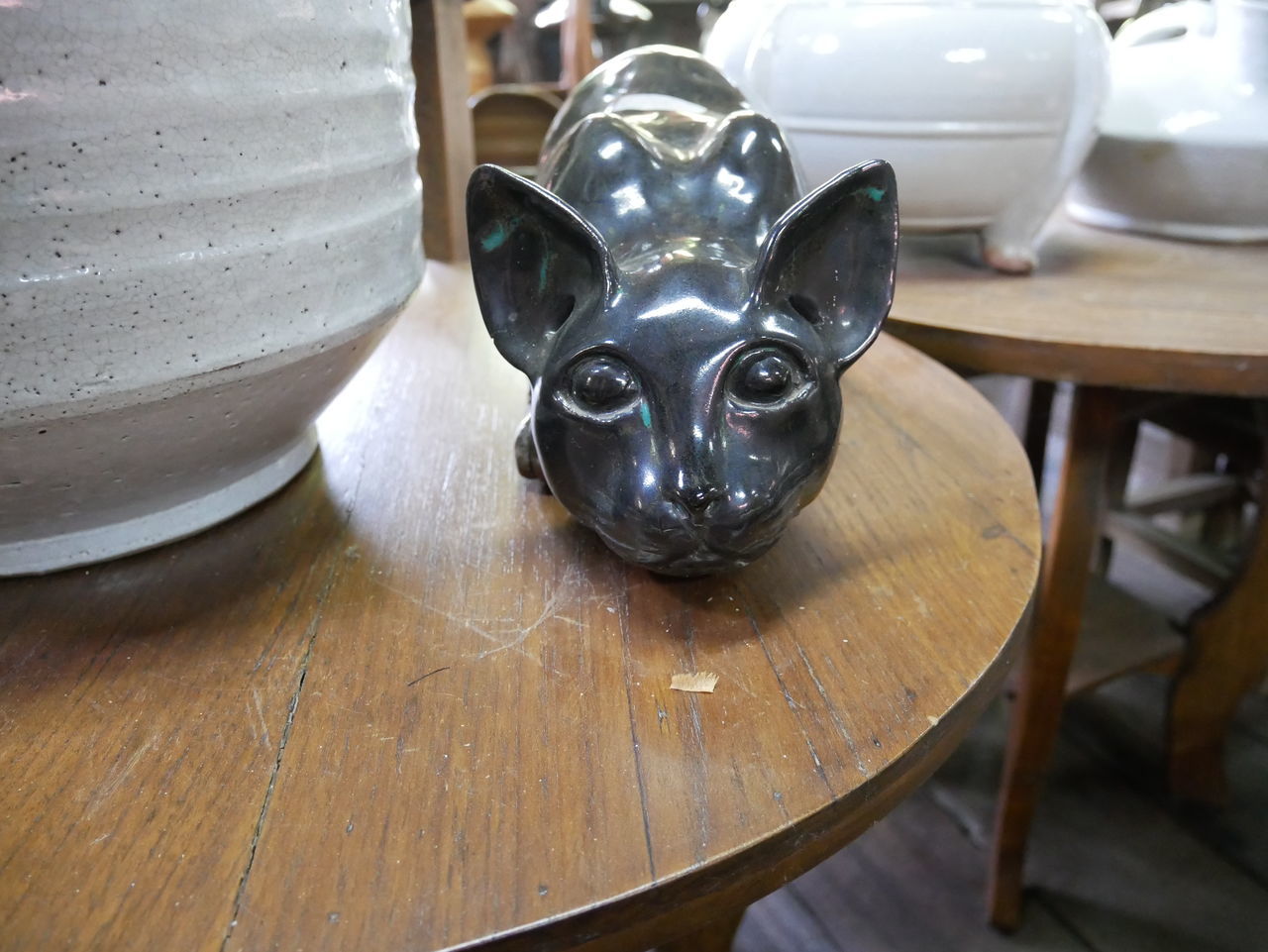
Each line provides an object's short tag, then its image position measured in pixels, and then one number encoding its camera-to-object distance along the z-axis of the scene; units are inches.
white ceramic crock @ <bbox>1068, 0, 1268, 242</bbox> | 29.7
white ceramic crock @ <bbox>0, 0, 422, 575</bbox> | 11.0
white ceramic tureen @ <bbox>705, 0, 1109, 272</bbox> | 25.1
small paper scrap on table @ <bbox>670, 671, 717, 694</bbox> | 13.0
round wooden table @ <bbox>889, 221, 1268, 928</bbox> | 22.9
